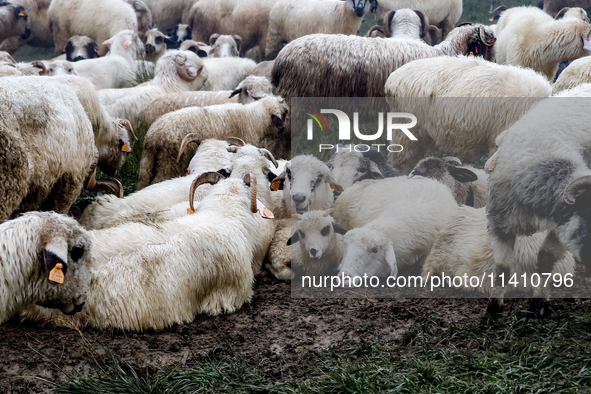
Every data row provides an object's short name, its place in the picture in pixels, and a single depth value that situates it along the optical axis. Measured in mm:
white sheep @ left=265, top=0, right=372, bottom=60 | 11969
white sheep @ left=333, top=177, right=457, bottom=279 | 4734
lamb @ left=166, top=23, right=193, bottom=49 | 14405
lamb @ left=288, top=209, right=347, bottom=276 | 4953
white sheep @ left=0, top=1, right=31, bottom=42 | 13461
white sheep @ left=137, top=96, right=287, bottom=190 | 6672
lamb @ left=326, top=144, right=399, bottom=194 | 5152
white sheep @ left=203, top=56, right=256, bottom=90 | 10086
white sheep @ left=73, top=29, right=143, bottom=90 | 9977
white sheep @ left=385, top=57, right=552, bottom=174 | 5707
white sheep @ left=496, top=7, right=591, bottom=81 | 8258
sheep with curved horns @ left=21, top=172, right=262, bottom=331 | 4238
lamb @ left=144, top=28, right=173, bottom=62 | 12438
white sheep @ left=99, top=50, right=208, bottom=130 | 7996
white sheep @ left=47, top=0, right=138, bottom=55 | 12828
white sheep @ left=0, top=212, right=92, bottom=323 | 3854
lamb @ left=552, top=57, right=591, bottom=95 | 6164
